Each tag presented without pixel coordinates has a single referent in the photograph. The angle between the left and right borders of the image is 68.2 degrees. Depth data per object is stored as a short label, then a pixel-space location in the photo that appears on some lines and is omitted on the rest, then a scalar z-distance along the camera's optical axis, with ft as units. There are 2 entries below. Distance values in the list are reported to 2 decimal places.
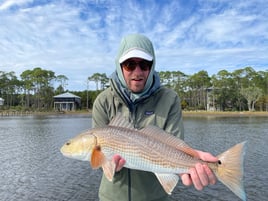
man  6.42
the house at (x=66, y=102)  224.50
